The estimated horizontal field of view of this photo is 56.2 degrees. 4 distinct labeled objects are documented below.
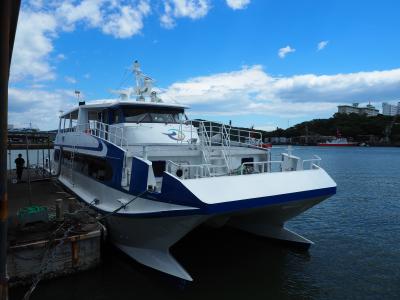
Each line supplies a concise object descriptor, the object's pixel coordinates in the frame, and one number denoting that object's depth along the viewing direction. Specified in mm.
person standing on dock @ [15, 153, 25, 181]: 19219
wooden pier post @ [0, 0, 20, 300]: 2918
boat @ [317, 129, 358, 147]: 135000
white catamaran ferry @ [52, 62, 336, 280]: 8086
